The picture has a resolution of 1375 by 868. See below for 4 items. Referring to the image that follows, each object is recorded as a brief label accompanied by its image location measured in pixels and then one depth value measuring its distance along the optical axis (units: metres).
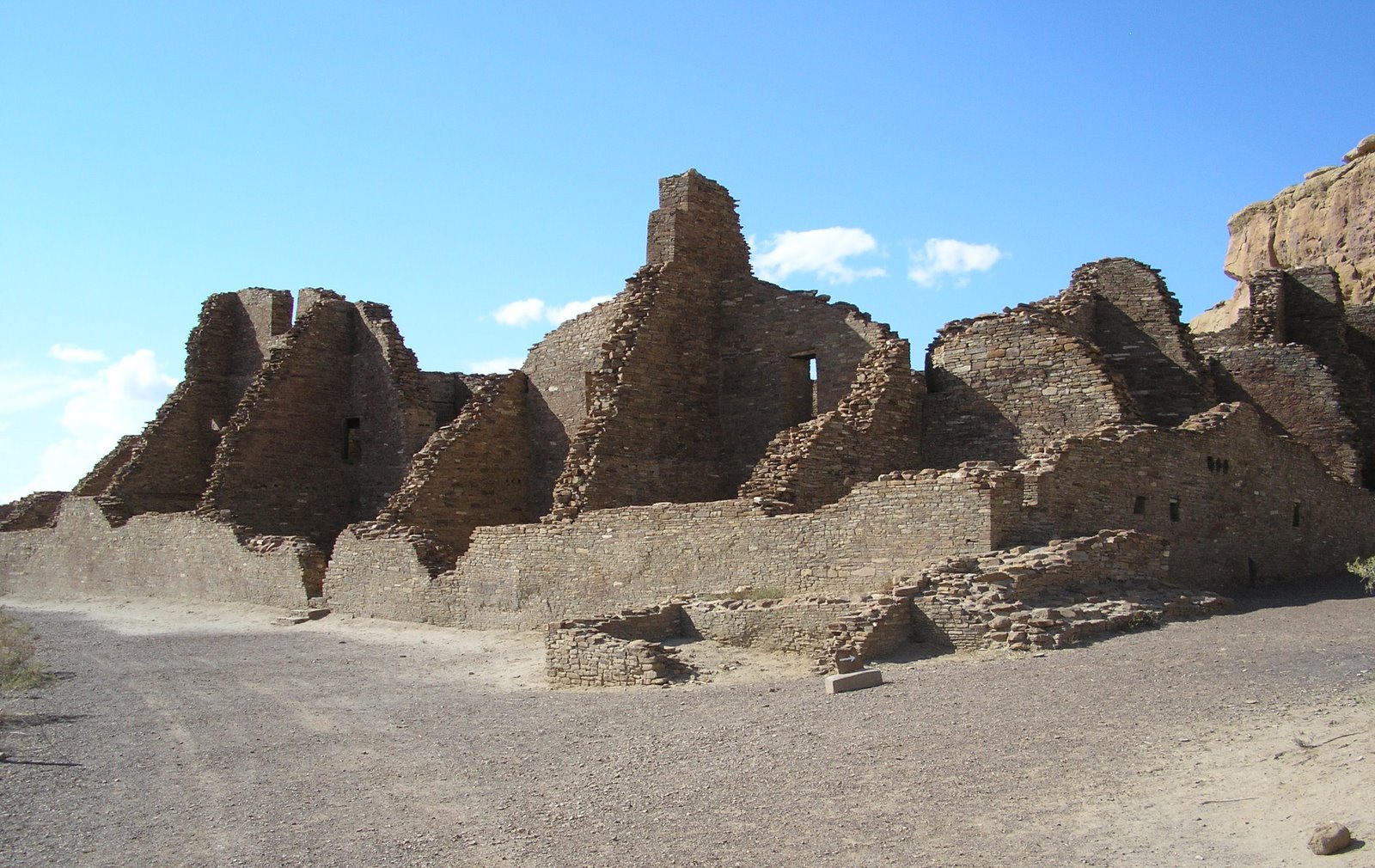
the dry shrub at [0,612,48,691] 11.37
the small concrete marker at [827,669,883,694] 9.61
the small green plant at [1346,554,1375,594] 9.76
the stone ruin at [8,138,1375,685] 12.27
